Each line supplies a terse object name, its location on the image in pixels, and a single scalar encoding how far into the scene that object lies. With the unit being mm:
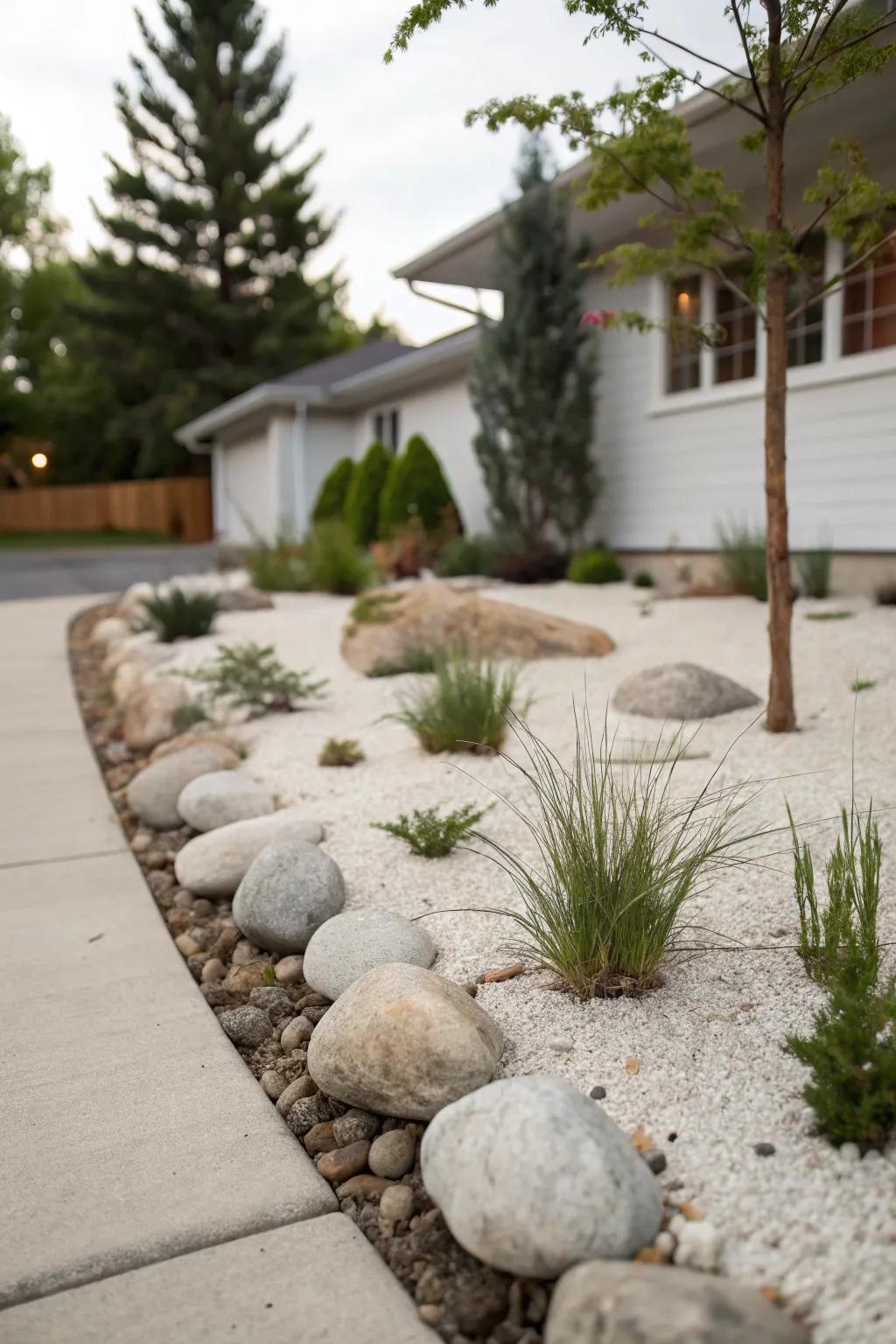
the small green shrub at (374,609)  6289
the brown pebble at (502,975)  2545
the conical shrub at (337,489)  15117
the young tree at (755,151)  3537
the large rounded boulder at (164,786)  4086
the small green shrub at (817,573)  7172
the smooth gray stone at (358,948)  2562
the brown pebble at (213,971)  2887
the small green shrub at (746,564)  7309
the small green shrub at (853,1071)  1745
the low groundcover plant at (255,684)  5336
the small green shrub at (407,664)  5656
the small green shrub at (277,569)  10320
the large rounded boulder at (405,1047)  2027
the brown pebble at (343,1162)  2020
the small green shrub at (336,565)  9828
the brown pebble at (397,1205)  1874
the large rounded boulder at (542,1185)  1577
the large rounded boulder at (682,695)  4543
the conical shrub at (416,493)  12297
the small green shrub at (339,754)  4340
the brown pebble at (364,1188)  1953
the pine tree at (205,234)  26328
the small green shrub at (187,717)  5195
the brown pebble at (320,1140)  2105
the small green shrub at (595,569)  9367
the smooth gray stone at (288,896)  2889
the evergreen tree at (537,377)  9266
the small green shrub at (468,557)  10391
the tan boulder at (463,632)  6020
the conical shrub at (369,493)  13500
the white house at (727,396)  7160
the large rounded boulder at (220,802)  3887
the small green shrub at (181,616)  7668
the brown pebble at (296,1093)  2229
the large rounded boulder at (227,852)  3348
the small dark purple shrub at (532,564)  9695
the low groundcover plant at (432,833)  3260
